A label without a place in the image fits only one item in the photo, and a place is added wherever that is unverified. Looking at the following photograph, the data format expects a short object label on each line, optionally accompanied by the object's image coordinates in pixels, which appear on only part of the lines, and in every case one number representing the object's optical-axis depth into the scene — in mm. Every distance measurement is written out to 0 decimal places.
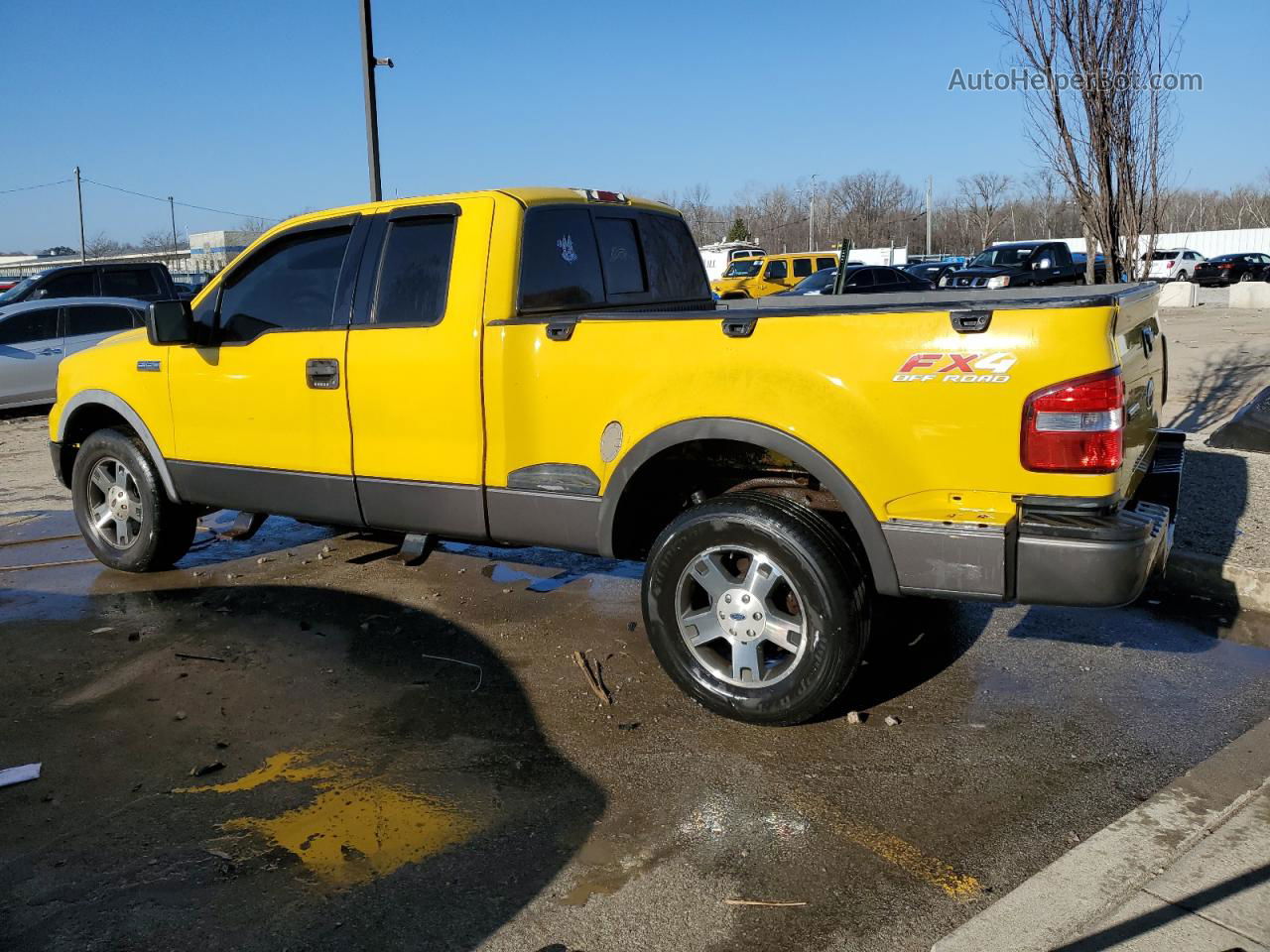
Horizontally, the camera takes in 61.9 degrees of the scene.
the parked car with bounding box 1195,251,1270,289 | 43938
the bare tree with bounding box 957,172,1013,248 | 98162
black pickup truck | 25203
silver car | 13719
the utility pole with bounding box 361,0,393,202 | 12844
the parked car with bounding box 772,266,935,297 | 23930
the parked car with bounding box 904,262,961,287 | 31759
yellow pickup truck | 3490
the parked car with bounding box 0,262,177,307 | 16219
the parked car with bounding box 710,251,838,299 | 30656
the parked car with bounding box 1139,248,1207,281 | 46281
